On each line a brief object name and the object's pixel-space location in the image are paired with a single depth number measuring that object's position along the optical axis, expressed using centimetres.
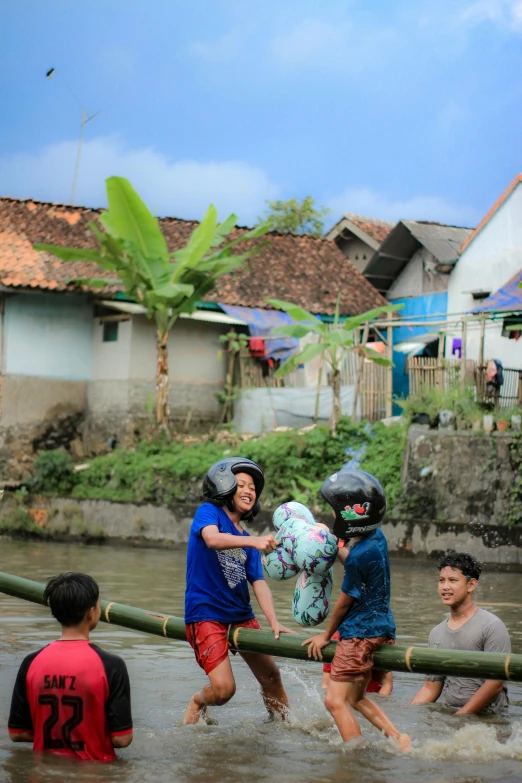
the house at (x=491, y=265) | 2661
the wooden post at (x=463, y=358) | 1844
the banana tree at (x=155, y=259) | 1934
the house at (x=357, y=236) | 3247
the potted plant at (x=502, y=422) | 1725
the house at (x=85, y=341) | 2489
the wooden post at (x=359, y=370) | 2161
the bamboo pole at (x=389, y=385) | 2351
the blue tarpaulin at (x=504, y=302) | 1850
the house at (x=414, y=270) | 2900
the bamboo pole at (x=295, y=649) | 478
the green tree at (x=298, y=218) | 3725
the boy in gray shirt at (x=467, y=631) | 602
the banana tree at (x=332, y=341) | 2031
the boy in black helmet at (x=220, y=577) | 560
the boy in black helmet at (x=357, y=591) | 519
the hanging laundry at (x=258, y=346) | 2516
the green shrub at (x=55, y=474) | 2258
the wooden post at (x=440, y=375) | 2018
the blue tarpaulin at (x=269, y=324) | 2506
